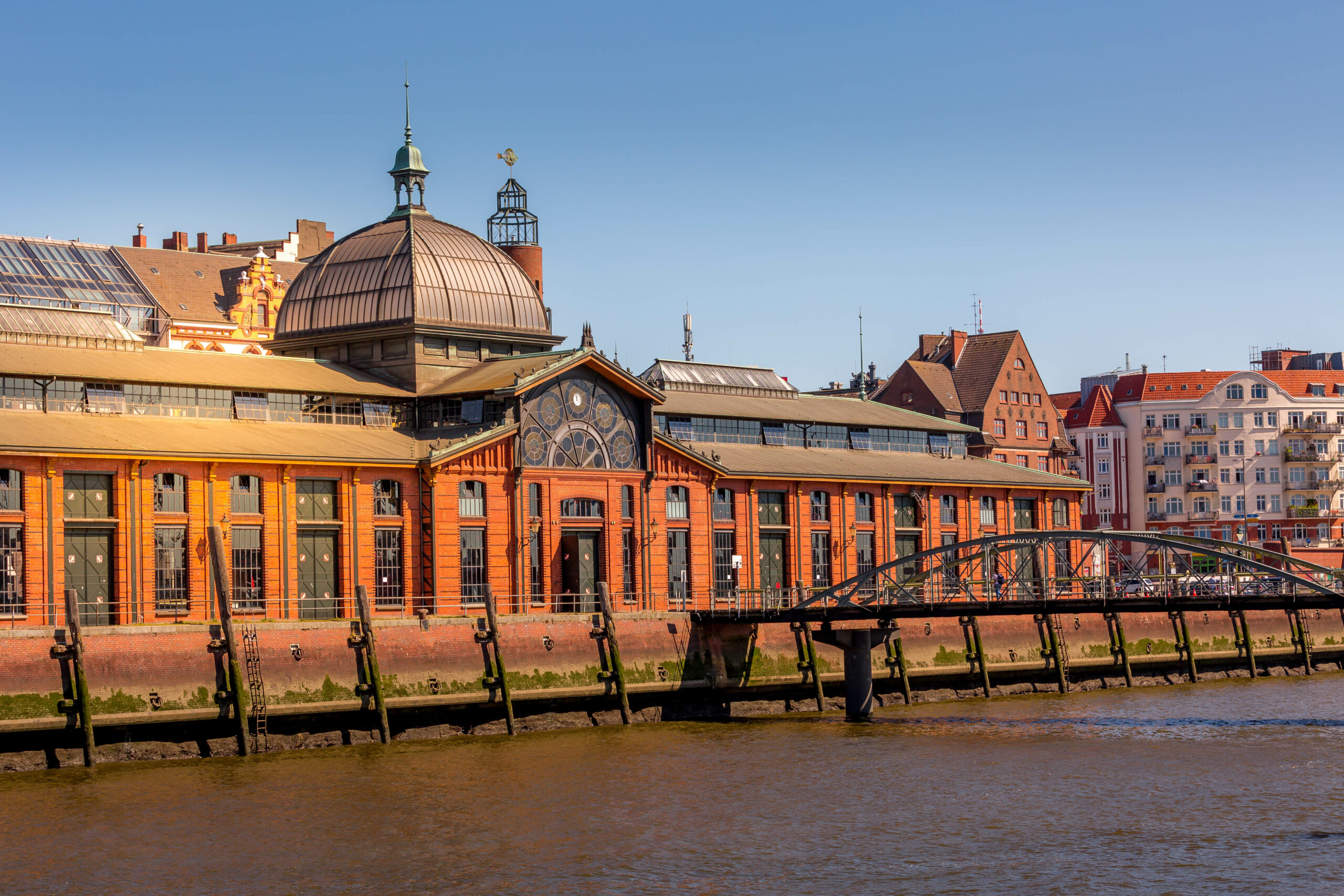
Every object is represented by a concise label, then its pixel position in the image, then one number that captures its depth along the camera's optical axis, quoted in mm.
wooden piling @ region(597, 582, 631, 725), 62406
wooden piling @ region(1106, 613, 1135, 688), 78375
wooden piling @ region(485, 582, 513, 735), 59188
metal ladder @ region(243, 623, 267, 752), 54031
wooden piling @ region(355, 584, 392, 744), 56344
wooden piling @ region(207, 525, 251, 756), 53531
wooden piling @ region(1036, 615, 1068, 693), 75500
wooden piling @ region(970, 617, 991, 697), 72875
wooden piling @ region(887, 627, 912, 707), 70062
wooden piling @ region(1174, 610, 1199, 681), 80062
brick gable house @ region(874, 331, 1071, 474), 122938
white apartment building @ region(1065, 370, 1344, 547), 133375
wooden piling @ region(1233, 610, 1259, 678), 82438
